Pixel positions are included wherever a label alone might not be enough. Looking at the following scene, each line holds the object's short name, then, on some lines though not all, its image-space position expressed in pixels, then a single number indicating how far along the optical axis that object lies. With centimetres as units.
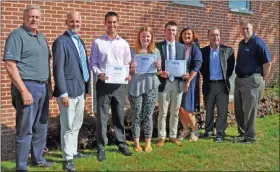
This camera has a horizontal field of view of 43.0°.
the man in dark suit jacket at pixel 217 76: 625
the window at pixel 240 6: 1079
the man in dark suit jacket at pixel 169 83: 573
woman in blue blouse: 596
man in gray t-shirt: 428
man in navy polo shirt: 606
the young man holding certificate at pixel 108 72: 501
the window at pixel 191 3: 891
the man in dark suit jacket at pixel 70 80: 454
